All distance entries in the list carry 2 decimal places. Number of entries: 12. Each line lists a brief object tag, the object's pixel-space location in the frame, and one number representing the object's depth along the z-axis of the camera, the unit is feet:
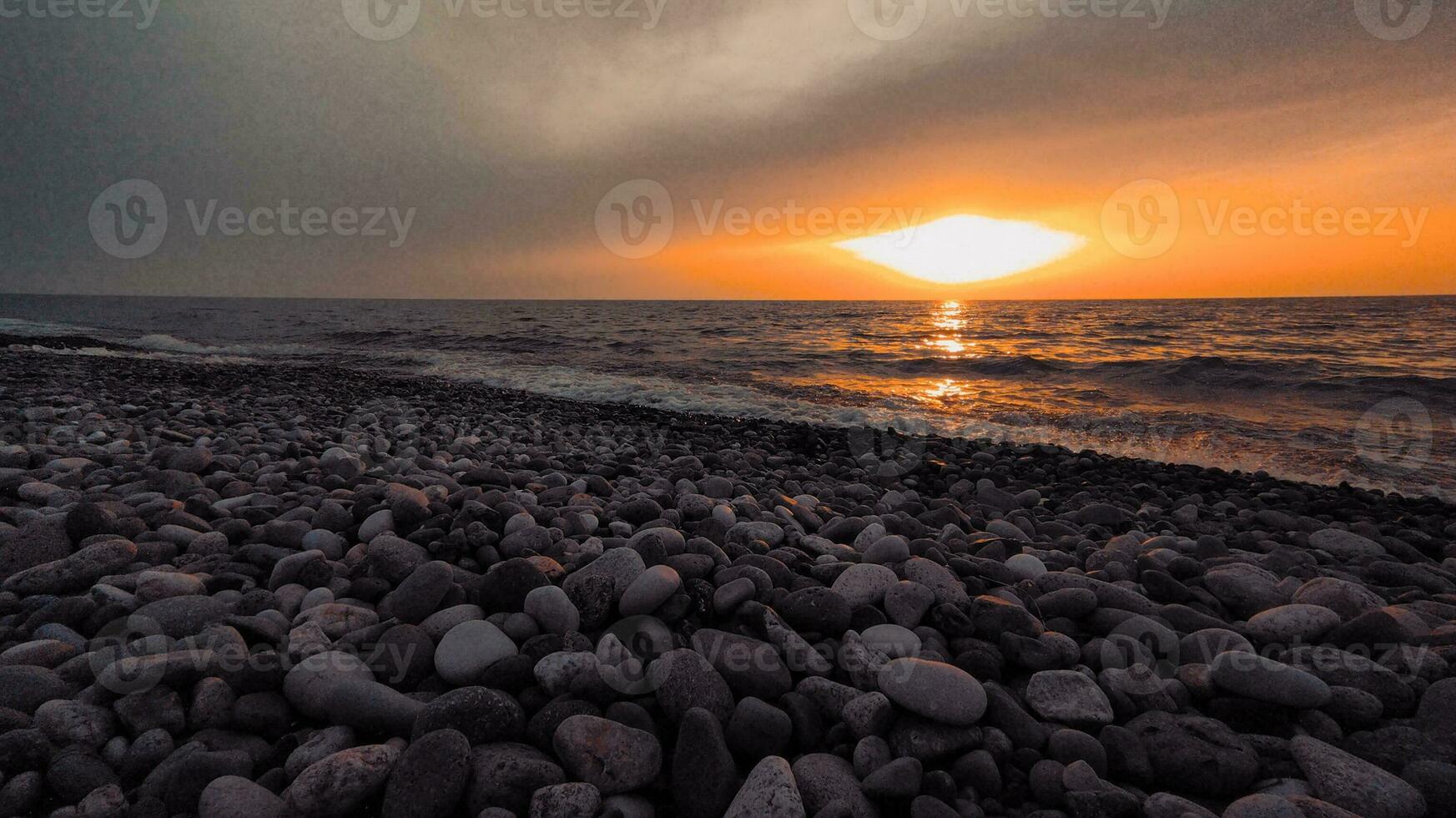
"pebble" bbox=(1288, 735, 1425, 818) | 1.86
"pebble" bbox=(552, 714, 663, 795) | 1.89
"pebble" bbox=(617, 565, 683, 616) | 2.54
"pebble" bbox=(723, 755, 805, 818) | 1.80
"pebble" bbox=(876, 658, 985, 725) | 2.10
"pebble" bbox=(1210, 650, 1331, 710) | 2.22
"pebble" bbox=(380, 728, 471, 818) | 1.78
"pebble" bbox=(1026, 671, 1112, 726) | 2.19
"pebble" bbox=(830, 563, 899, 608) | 2.71
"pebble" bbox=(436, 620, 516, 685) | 2.22
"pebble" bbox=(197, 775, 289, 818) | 1.71
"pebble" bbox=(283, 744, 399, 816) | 1.76
